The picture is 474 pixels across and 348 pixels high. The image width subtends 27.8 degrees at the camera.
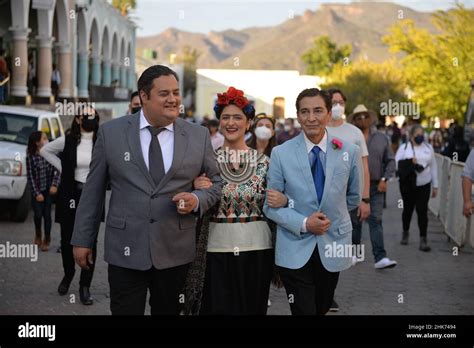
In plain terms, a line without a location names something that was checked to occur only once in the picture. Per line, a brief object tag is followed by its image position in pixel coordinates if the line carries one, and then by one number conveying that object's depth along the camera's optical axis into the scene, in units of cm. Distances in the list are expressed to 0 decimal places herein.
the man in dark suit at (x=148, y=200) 562
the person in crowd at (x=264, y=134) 984
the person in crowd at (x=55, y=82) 3500
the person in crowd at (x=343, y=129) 962
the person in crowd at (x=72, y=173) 940
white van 1583
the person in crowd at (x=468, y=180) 874
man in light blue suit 627
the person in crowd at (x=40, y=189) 1317
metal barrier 1430
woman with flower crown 646
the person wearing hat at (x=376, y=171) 1161
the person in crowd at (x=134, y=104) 1003
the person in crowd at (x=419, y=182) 1408
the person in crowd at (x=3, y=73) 1702
